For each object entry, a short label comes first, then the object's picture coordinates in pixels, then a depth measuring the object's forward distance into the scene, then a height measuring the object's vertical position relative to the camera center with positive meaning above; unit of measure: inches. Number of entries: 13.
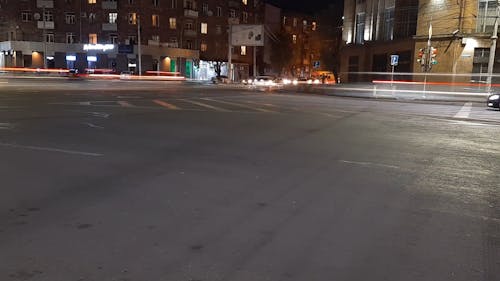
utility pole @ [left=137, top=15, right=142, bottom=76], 2491.4 +192.1
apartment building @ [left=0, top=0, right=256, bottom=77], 2731.3 +200.6
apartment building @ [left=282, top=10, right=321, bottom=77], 3772.1 +249.1
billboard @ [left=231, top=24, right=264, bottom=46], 2354.8 +183.8
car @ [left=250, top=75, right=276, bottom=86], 2287.8 -41.5
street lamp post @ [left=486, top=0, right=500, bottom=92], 1208.8 +38.9
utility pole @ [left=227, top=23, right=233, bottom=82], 2418.8 +204.7
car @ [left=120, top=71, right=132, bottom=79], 2372.8 -25.5
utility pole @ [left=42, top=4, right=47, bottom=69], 2694.4 +140.8
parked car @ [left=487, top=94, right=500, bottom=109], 894.2 -43.9
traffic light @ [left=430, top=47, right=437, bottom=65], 1592.0 +71.5
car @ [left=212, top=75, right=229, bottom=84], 2486.7 -45.4
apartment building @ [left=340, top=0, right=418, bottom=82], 1911.9 +177.5
